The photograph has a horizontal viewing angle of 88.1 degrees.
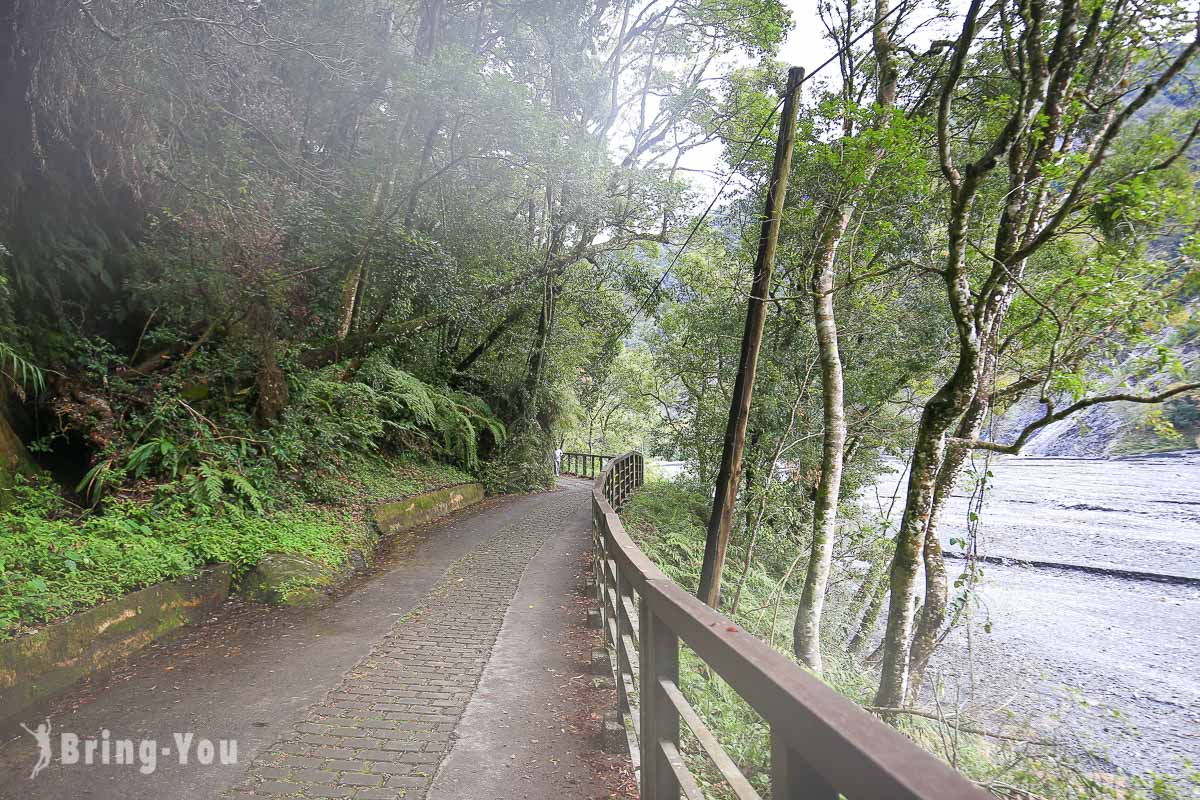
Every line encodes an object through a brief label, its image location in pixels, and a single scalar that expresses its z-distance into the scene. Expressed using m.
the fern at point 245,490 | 7.40
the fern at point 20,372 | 6.59
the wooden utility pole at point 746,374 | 6.46
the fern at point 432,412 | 12.25
